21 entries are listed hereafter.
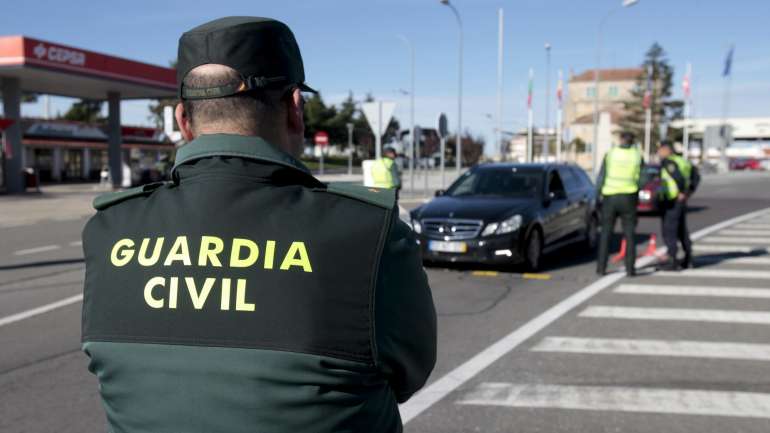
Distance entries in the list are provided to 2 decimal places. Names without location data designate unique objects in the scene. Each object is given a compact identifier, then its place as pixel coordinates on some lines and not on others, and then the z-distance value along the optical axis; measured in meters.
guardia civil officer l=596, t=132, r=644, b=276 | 9.49
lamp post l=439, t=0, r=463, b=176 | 29.49
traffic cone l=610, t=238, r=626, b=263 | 11.03
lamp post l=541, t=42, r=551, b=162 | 39.47
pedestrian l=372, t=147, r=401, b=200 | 14.60
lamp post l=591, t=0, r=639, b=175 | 32.91
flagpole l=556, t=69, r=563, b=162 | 43.09
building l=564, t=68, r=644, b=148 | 111.75
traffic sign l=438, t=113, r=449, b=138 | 23.47
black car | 9.59
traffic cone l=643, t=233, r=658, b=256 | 11.48
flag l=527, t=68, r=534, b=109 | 38.88
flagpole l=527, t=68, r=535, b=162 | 38.94
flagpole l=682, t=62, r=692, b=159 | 60.53
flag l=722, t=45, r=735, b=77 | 61.62
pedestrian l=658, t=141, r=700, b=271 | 9.89
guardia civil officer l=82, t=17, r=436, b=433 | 1.39
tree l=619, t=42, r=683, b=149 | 94.50
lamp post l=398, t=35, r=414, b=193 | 39.12
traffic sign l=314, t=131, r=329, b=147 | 38.73
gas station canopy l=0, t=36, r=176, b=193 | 24.39
